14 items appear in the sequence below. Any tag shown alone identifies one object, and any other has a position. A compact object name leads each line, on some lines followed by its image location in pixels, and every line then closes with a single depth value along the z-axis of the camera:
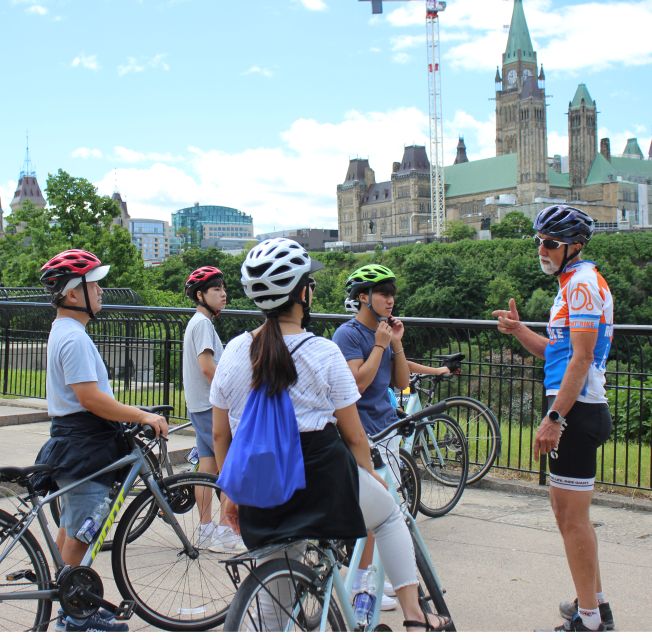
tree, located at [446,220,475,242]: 155.62
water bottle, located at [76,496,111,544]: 4.09
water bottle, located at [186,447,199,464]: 5.93
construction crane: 176.25
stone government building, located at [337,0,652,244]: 168.88
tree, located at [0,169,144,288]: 47.44
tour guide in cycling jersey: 3.97
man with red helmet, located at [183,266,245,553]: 5.83
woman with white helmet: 2.98
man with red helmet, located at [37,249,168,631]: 4.12
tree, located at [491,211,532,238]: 136.12
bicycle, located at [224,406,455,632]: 2.86
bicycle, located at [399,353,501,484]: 7.43
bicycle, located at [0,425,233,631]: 3.86
